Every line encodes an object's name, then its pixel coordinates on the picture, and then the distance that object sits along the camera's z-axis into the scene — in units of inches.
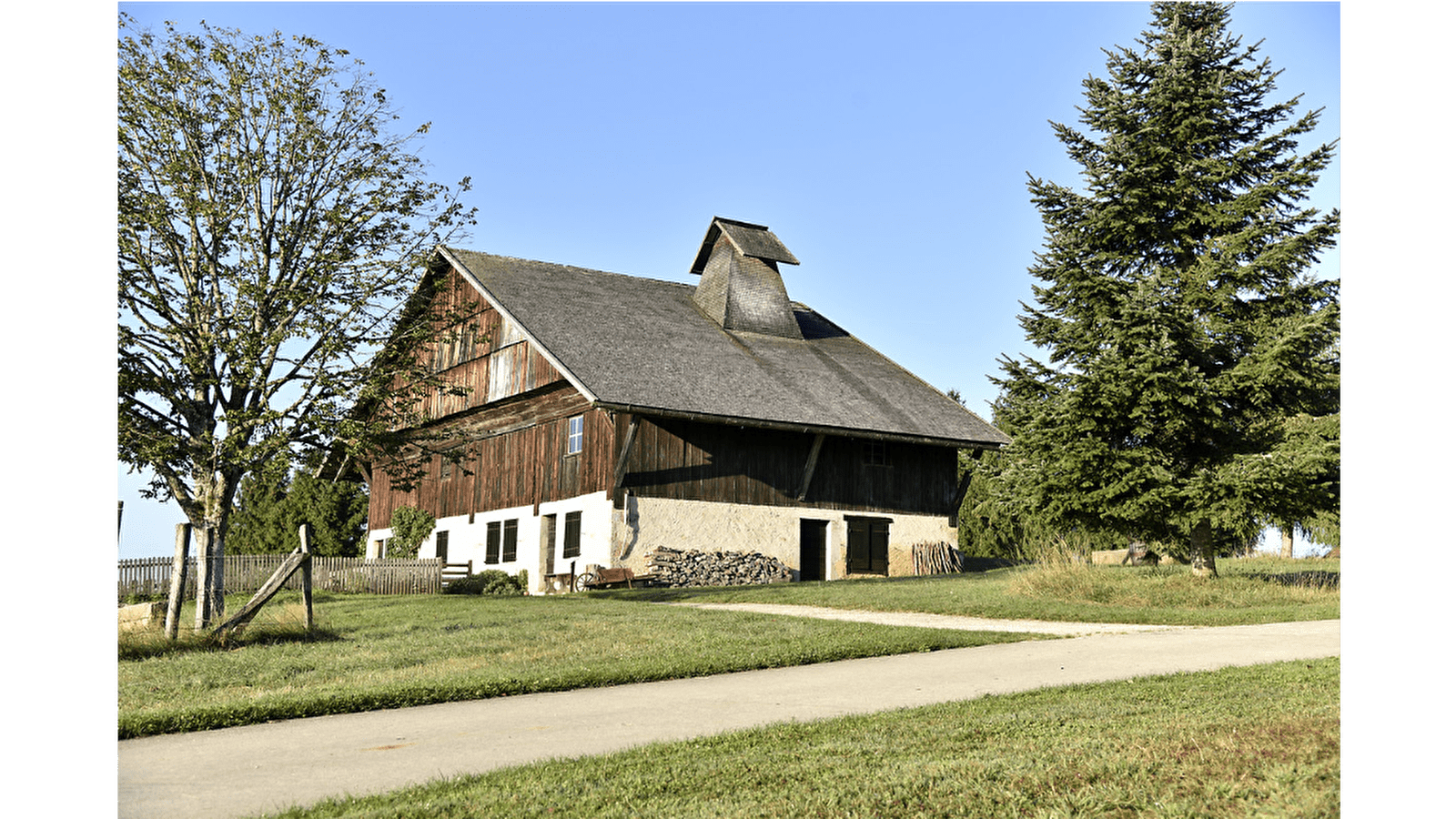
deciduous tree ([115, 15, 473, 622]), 675.4
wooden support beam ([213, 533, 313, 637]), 634.8
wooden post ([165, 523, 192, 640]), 653.9
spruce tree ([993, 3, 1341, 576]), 790.5
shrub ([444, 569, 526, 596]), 1211.9
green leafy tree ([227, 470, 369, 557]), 1651.1
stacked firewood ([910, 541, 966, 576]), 1301.7
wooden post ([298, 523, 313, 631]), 674.2
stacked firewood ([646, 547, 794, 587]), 1149.1
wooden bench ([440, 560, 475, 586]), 1293.1
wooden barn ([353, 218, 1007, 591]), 1154.0
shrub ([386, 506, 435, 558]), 1461.6
